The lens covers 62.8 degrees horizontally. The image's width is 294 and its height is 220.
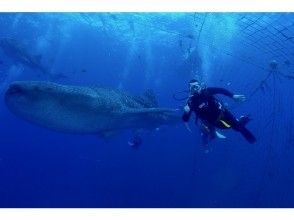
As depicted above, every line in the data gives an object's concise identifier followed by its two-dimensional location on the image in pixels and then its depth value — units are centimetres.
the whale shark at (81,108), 487
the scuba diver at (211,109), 509
